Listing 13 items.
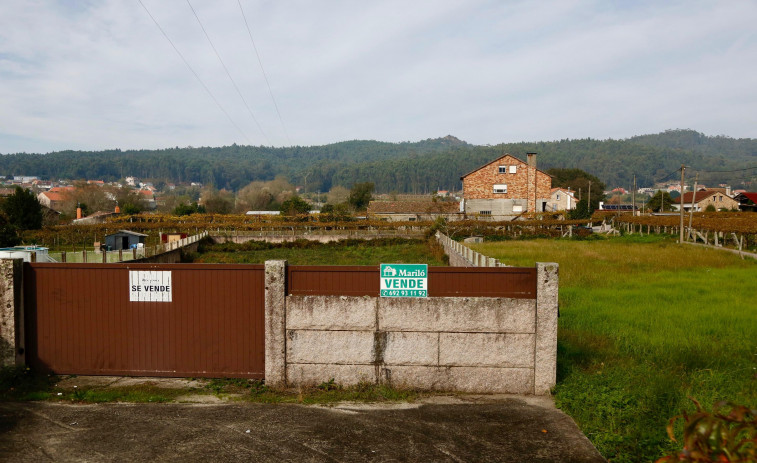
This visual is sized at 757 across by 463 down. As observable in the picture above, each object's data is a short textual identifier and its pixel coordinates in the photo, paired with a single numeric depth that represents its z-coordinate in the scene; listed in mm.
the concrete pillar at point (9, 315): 9672
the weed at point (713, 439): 2342
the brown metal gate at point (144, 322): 9844
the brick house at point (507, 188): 75625
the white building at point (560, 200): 109000
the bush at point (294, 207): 89500
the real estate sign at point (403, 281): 9438
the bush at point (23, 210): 56750
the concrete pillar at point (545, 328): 9289
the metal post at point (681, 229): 41431
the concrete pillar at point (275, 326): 9477
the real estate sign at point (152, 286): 9953
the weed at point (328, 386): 9445
